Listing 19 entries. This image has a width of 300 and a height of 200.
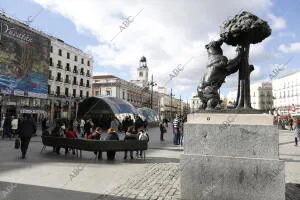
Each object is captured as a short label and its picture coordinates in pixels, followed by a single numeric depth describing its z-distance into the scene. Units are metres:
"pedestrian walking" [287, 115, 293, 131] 31.61
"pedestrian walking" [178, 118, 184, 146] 14.96
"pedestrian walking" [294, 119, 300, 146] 14.06
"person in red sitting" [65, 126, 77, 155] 10.98
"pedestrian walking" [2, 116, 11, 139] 16.08
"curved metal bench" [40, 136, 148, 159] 9.02
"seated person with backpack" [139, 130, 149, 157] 10.69
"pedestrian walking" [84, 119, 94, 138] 17.75
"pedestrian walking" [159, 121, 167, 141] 17.19
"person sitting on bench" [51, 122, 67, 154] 11.49
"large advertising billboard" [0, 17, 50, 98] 27.97
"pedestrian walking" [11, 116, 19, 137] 16.25
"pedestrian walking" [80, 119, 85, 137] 22.43
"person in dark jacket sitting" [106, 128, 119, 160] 9.41
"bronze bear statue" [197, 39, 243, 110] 4.80
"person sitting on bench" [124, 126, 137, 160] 9.84
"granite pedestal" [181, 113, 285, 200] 4.11
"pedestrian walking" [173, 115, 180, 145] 14.52
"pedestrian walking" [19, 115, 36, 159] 9.27
